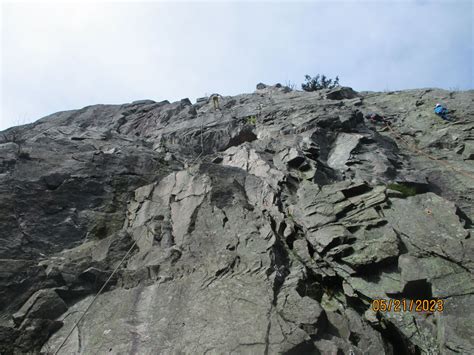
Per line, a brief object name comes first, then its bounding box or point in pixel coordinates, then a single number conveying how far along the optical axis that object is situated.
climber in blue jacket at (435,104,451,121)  15.35
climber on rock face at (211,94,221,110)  20.46
